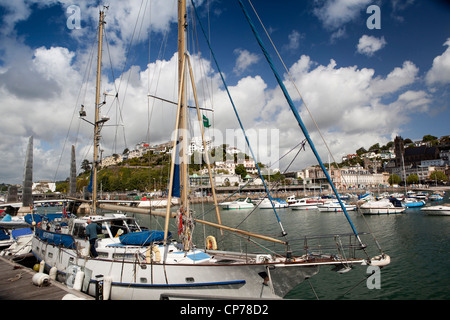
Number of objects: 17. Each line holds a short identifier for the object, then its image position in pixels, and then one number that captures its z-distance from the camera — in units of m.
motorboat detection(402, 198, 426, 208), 52.22
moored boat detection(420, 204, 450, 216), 38.38
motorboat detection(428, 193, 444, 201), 68.80
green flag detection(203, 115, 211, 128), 13.02
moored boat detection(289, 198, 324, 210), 59.41
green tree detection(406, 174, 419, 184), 143.01
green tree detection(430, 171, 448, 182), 135.25
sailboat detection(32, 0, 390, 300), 8.84
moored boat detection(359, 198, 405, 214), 43.53
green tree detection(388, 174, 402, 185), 152.75
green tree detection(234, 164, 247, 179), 167.00
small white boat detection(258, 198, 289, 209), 64.12
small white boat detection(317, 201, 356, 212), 52.00
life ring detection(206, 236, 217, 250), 12.28
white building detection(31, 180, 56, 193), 176.57
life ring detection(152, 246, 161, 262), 9.56
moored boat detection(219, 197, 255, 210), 67.06
